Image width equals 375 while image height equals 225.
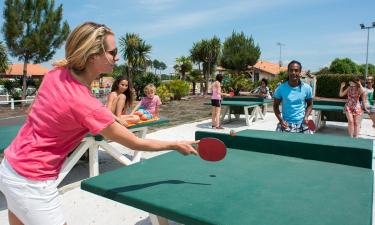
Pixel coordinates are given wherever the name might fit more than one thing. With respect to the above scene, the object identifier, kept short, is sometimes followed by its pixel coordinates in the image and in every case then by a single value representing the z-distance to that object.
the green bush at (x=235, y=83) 25.23
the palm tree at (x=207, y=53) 34.88
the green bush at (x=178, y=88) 22.39
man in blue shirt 4.44
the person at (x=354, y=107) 7.50
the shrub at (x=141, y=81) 20.49
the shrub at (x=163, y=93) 19.61
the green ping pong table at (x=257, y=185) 1.67
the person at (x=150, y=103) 6.82
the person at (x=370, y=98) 7.99
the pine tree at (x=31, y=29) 19.03
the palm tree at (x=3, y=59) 21.14
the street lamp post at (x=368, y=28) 33.43
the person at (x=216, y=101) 9.59
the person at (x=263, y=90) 13.66
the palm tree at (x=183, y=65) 33.84
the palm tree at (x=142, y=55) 29.39
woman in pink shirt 1.48
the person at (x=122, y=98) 5.33
